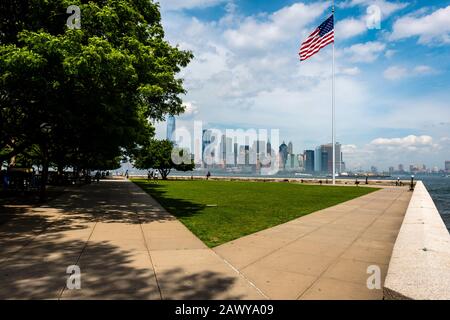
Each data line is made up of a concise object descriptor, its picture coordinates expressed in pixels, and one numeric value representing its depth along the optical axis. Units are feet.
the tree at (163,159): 232.73
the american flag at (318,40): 104.88
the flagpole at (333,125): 162.91
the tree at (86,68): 31.22
